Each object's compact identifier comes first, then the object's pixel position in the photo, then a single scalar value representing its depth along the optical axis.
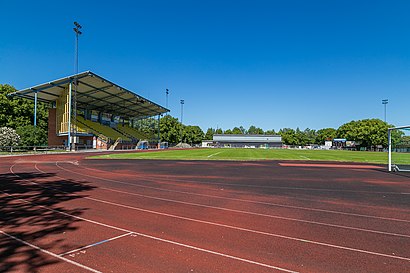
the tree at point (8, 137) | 36.97
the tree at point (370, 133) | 87.25
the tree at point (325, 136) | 139.00
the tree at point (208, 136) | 141.31
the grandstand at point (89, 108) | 47.94
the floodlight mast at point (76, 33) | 42.06
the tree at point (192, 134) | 114.77
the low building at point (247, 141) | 112.19
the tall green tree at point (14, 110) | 52.60
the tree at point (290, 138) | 133.50
